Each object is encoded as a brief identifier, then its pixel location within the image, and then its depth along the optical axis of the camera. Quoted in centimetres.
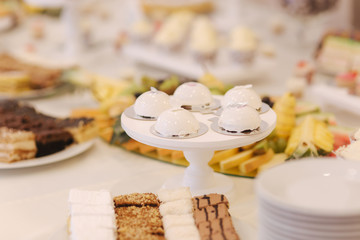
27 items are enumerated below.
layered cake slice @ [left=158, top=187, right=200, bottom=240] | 94
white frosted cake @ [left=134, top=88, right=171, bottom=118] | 119
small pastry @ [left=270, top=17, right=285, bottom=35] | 313
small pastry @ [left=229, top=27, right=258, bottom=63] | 226
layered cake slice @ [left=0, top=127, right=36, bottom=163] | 142
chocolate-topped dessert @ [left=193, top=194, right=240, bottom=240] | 93
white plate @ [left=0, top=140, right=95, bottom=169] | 141
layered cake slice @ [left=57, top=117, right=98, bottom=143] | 155
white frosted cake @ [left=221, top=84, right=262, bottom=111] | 120
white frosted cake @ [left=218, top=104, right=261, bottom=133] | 108
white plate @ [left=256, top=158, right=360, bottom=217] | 78
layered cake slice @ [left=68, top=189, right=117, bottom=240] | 92
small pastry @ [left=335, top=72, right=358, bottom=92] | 185
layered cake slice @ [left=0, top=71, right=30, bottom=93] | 212
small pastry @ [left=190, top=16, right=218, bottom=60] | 230
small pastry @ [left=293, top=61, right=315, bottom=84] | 219
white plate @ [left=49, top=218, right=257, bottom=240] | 99
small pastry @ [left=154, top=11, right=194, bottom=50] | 256
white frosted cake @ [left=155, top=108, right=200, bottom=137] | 108
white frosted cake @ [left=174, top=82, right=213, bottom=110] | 126
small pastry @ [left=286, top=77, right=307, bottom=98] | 198
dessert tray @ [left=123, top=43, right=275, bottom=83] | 225
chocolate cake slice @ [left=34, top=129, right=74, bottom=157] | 146
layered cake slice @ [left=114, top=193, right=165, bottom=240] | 94
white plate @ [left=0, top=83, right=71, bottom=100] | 209
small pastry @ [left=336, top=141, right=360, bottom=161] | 103
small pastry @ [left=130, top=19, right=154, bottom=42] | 276
